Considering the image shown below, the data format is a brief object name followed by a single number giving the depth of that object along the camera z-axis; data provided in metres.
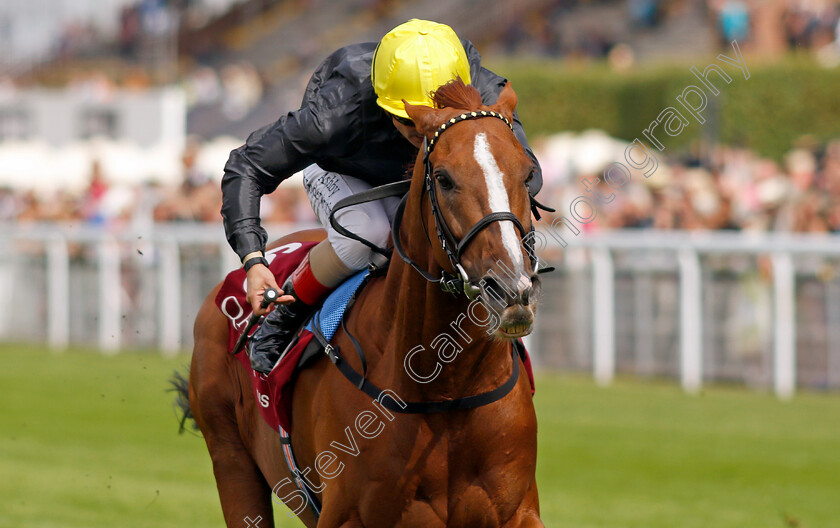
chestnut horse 6.12
